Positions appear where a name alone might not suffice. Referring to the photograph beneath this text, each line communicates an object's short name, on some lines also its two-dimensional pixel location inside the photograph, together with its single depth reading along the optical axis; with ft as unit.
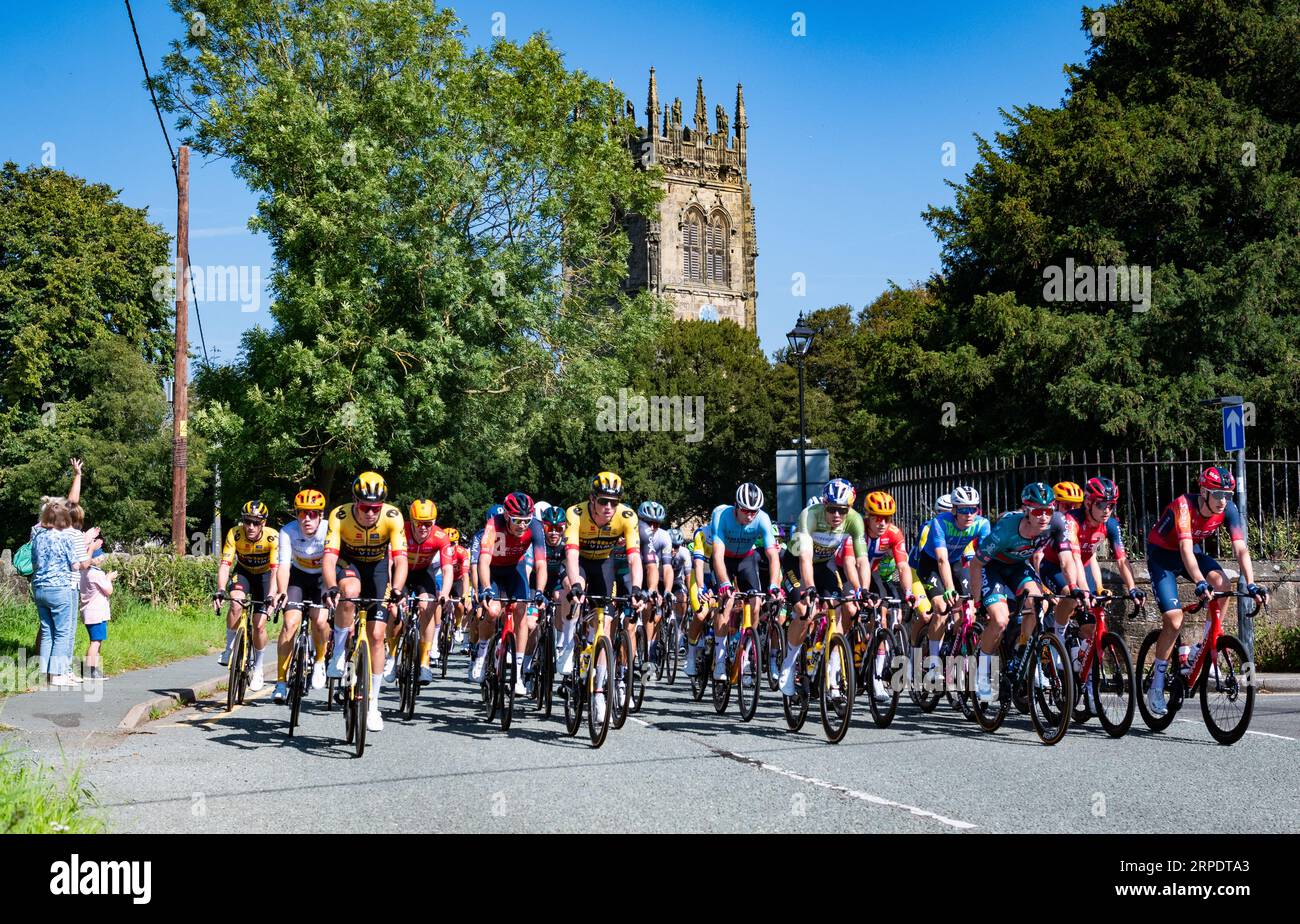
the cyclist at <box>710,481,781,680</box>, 38.27
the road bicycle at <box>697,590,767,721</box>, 37.65
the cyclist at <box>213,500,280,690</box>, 39.73
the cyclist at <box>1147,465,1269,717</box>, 33.19
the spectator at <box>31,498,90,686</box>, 40.57
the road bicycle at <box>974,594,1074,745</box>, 31.24
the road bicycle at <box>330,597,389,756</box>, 29.89
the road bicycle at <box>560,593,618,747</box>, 31.91
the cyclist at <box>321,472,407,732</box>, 31.78
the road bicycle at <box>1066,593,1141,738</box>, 32.27
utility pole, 82.38
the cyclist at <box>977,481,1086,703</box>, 33.96
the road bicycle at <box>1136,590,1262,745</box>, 31.73
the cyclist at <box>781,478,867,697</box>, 35.65
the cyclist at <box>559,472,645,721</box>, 34.35
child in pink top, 44.29
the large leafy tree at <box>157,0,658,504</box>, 93.35
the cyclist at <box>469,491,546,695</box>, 36.96
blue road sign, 49.80
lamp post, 79.41
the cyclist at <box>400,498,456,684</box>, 38.83
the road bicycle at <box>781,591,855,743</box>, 32.91
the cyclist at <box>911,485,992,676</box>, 36.78
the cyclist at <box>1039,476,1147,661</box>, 35.81
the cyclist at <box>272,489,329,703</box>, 34.58
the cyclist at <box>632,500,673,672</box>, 41.96
